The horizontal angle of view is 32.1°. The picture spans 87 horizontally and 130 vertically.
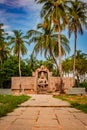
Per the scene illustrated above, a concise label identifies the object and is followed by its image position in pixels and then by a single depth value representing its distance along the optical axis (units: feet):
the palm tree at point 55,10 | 64.45
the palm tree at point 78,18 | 75.72
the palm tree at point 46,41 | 81.89
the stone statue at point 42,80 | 79.29
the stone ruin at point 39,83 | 79.58
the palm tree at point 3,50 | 80.20
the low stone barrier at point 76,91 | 57.48
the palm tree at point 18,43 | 102.47
